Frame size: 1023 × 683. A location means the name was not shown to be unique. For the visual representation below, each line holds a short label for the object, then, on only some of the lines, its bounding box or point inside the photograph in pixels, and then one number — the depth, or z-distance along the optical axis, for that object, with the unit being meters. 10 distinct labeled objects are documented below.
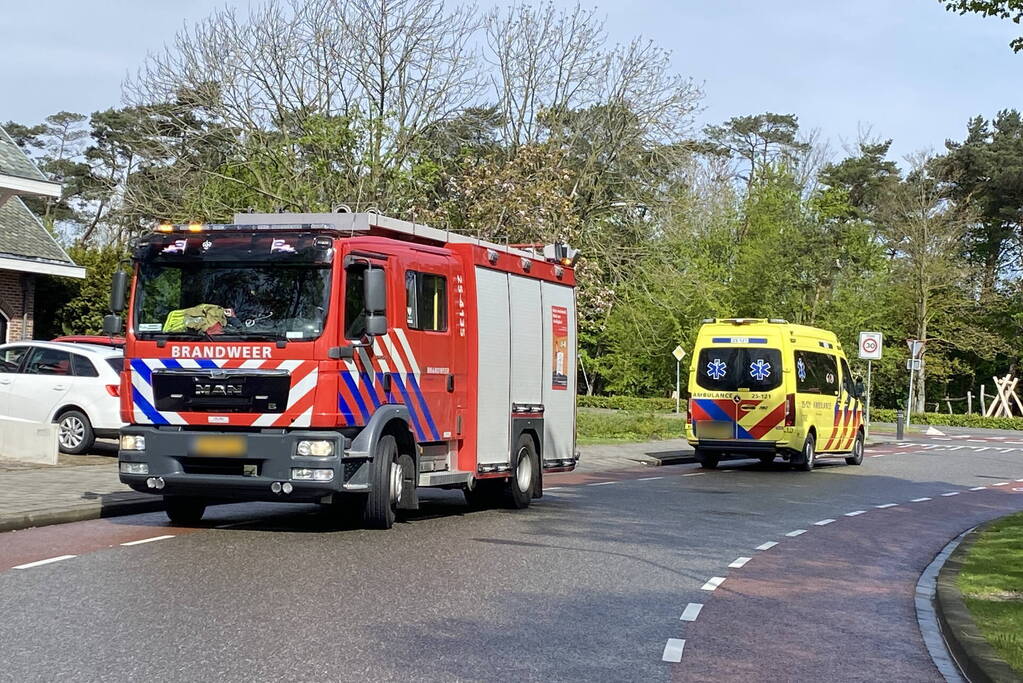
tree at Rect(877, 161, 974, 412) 58.94
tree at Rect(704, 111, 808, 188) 74.00
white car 18.94
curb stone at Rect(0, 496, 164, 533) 12.08
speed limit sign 36.19
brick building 25.22
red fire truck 11.70
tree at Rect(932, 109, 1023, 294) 64.06
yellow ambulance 23.84
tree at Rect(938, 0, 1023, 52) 12.63
